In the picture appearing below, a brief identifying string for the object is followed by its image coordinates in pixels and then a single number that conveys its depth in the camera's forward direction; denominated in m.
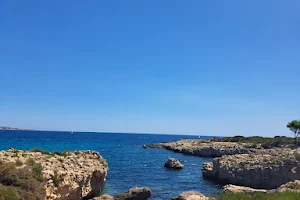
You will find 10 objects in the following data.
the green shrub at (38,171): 18.96
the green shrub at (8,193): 15.10
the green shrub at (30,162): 20.47
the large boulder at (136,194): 28.74
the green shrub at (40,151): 28.56
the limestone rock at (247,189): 21.09
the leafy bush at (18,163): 19.79
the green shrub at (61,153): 29.17
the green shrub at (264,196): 13.65
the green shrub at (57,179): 20.39
